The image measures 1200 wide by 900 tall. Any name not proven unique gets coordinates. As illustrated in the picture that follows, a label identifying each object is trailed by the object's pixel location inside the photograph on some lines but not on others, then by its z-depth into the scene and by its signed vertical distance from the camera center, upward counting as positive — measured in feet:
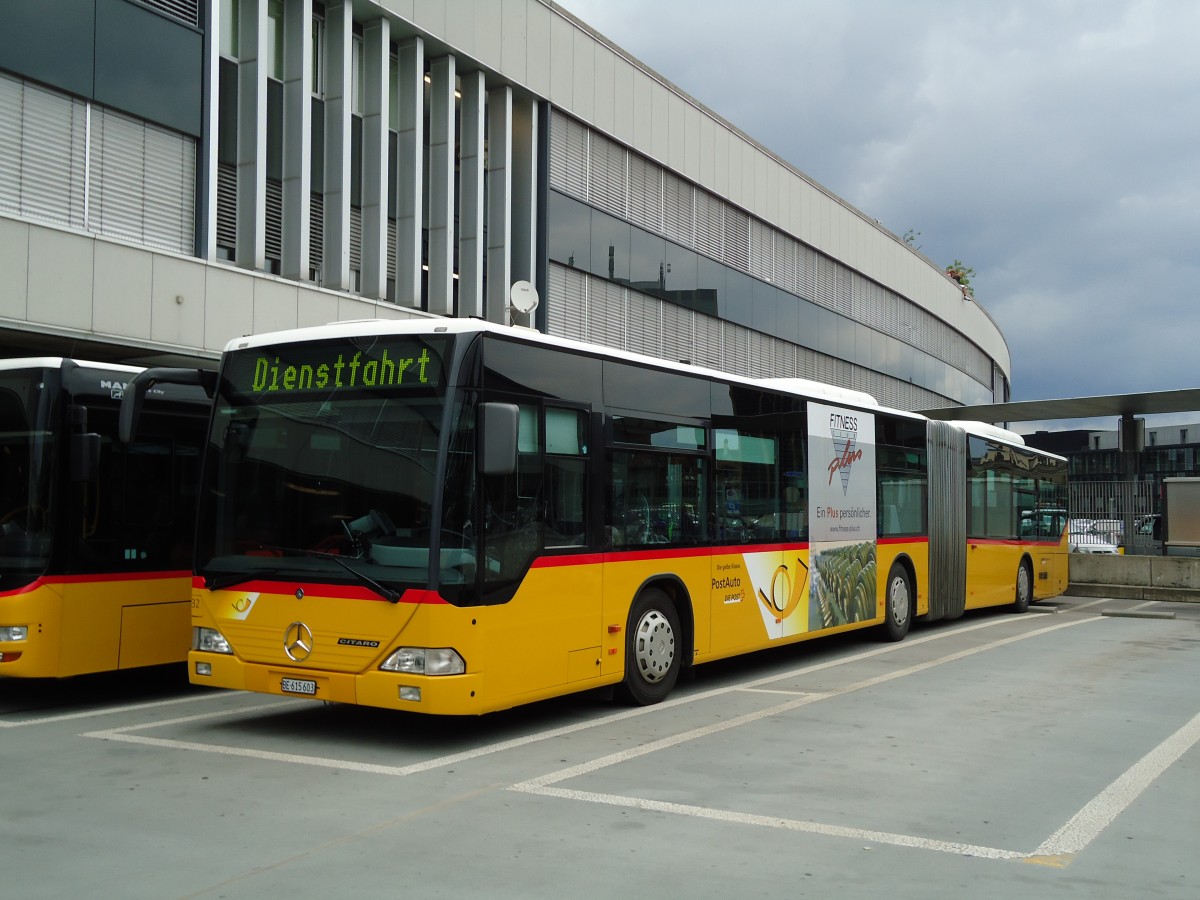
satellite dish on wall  46.09 +8.95
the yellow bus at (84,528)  31.71 -0.14
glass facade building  50.55 +19.14
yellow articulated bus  26.48 +0.11
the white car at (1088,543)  84.02 -1.10
